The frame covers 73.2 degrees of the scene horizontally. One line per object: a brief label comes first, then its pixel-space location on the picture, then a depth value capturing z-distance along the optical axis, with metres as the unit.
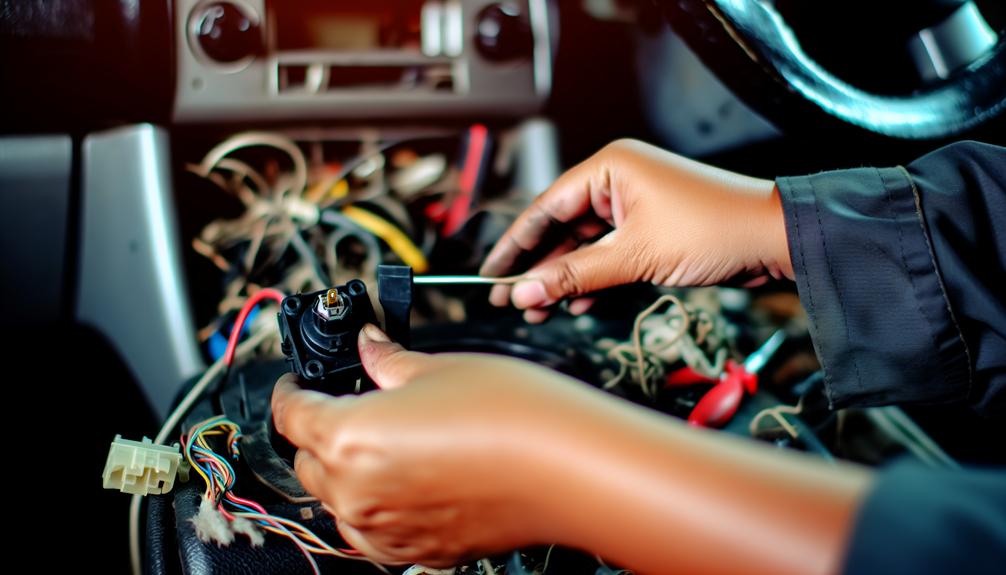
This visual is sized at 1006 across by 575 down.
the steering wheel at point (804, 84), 0.69
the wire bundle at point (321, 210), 0.83
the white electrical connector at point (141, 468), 0.46
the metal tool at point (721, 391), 0.62
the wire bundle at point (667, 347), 0.66
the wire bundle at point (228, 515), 0.46
